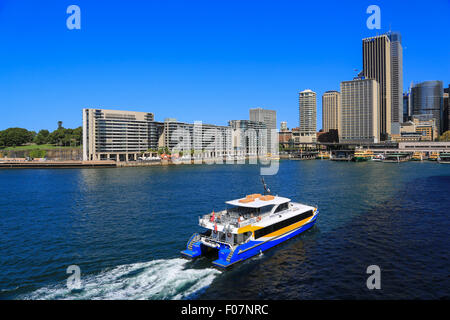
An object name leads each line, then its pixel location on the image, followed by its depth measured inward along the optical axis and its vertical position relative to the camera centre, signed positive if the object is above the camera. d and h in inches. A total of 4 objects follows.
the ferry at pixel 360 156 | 7377.0 -61.4
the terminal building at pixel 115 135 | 6668.3 +539.1
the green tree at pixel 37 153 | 6860.2 +132.6
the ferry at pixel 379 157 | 7451.8 -106.8
